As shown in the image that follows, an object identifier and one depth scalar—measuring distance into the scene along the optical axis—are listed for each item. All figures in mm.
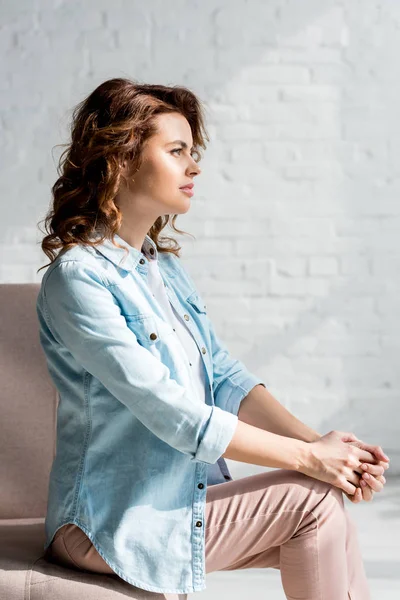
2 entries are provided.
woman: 2121
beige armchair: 2500
